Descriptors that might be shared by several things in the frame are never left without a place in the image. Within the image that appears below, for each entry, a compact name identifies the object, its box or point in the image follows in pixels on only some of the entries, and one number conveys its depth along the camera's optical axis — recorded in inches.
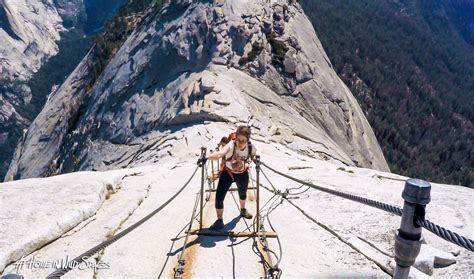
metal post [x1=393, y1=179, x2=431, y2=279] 163.3
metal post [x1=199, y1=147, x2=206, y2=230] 358.7
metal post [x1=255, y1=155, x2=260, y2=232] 360.7
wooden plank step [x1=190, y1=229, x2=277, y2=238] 365.7
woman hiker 364.5
